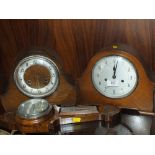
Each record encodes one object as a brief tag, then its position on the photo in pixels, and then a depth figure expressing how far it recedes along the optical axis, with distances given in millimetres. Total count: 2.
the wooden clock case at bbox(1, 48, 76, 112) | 1062
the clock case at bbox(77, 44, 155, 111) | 992
